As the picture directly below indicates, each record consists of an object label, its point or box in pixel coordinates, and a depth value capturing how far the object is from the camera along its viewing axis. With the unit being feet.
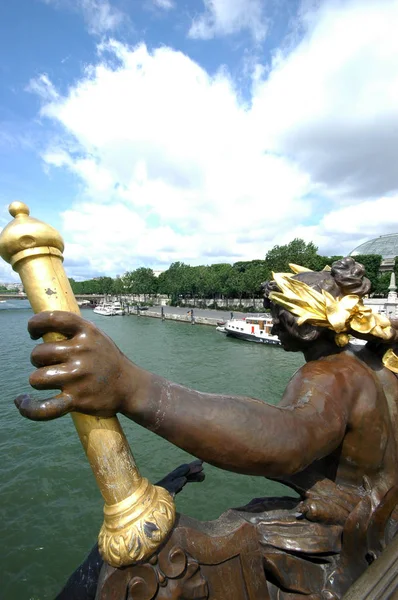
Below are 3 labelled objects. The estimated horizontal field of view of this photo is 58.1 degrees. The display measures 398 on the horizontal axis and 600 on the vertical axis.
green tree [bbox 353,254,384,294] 137.01
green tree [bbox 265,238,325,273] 125.18
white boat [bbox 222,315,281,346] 85.04
